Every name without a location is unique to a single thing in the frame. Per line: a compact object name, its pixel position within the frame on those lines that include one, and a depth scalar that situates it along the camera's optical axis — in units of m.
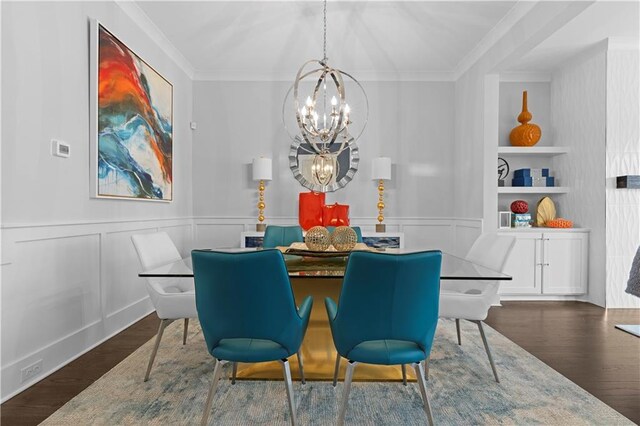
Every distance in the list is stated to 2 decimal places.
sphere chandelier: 2.99
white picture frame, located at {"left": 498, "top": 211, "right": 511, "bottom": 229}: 5.19
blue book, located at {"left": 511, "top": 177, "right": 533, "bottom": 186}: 5.17
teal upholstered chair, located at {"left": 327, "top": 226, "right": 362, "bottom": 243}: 3.93
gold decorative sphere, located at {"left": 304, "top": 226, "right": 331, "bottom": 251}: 2.82
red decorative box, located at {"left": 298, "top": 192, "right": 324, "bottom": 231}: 5.41
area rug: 2.11
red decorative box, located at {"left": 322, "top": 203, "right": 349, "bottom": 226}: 5.33
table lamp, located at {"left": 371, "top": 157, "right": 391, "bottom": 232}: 5.30
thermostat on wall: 2.71
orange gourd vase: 5.19
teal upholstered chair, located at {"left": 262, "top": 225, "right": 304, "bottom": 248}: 3.72
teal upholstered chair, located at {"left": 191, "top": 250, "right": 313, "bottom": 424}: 1.81
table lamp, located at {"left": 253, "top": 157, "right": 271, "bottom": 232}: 5.26
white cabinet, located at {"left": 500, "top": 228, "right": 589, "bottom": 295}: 4.84
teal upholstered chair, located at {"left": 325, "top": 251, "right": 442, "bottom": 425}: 1.77
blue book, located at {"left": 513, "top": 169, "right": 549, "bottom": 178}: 5.20
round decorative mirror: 5.58
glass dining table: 2.27
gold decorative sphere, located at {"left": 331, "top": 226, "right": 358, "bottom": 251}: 2.83
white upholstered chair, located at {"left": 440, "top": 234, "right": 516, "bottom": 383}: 2.57
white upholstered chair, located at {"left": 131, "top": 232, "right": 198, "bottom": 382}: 2.54
